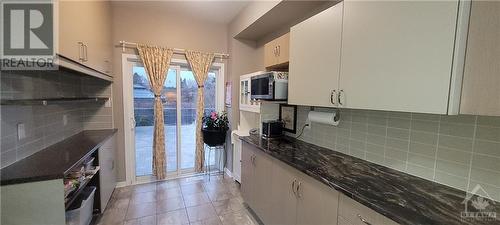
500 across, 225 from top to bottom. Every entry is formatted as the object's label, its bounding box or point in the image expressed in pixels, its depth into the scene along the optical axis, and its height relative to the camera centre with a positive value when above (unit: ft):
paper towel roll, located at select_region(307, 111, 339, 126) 6.01 -0.50
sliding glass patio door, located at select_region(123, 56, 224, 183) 10.07 -0.86
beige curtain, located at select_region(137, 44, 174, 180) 9.62 +0.67
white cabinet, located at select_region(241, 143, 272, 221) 6.57 -2.83
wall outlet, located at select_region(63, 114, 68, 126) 7.29 -0.92
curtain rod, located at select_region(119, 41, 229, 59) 9.31 +2.29
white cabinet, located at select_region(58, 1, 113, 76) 4.44 +1.66
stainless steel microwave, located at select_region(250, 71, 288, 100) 6.91 +0.48
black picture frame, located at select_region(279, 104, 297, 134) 7.91 -0.72
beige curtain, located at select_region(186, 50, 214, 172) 10.52 +1.24
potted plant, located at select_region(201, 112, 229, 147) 10.57 -1.60
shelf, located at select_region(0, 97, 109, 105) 4.35 -0.21
